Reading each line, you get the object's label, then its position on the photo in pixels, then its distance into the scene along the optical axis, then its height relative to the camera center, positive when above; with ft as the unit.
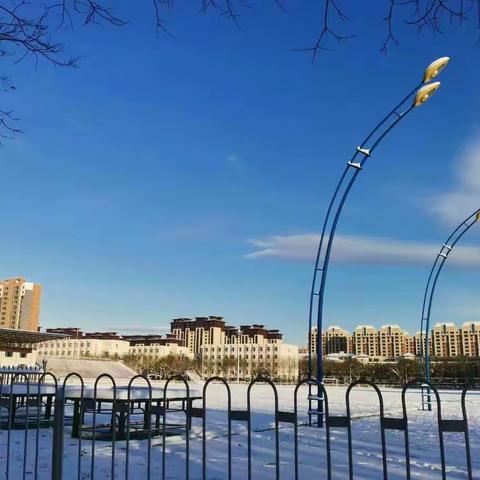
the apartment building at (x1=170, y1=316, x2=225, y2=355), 570.46 +21.87
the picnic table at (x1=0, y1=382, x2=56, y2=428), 33.45 -2.36
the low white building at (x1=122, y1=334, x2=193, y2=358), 483.14 +6.09
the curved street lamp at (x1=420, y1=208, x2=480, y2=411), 61.84 +4.69
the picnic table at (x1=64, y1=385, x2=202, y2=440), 27.45 -2.26
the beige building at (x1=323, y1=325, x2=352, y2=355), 624.18 +13.13
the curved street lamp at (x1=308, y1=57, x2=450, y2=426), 41.75 +14.02
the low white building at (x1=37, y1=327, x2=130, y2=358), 507.30 +6.47
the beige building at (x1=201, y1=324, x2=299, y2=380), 385.70 -5.13
